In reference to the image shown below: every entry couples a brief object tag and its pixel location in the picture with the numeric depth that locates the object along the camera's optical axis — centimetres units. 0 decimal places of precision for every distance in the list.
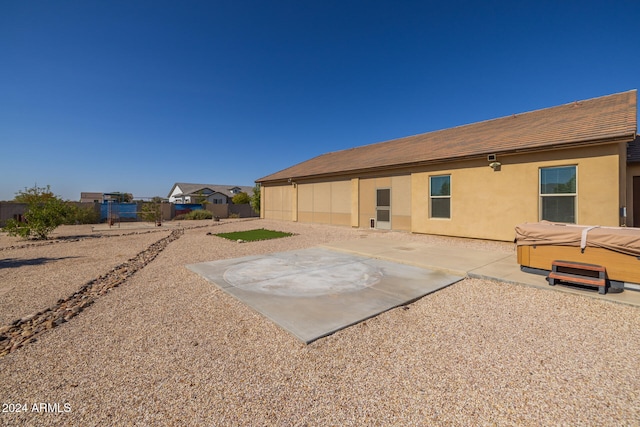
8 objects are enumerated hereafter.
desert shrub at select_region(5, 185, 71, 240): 1188
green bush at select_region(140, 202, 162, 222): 2122
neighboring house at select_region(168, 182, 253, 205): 4872
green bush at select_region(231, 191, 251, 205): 3641
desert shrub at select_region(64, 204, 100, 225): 1993
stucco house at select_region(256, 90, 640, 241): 779
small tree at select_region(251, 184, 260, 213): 3085
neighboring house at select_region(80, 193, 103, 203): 5031
